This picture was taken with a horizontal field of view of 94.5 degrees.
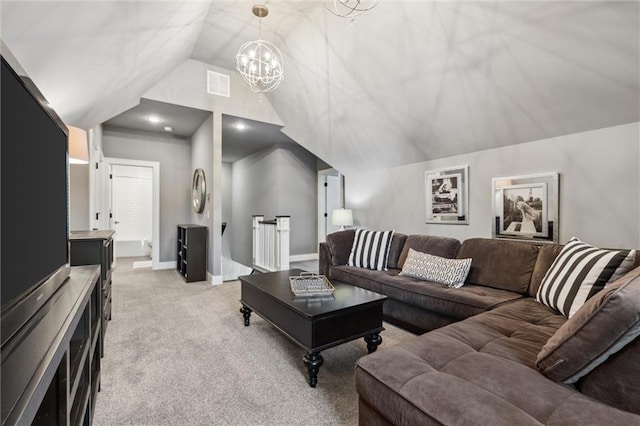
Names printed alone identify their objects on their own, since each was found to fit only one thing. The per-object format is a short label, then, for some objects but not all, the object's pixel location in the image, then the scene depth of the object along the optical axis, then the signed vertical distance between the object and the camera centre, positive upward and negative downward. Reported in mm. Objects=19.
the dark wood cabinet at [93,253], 2205 -324
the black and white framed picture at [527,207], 3109 +52
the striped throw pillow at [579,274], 1692 -382
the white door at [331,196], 6920 +358
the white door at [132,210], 7111 +18
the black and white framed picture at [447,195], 3893 +218
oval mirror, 4840 +347
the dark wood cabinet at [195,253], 4527 -652
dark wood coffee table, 1841 -726
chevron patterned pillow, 2582 -527
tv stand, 575 -356
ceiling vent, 4531 +1977
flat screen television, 782 +29
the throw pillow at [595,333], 962 -419
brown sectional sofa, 940 -636
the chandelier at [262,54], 3108 +2144
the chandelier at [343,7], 2947 +2091
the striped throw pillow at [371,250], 3359 -457
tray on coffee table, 2191 -582
